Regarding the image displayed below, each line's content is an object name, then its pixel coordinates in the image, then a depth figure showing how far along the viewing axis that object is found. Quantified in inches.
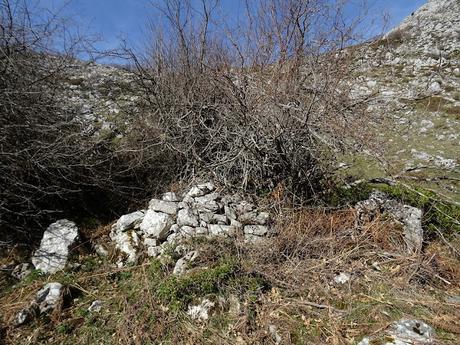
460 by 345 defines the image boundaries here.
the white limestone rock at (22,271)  121.9
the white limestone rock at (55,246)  124.8
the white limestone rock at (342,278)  120.7
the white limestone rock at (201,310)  104.0
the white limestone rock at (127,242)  131.7
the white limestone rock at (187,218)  139.1
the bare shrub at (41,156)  135.9
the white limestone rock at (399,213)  143.6
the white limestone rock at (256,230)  140.0
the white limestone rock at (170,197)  153.6
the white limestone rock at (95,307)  108.0
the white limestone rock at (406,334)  91.4
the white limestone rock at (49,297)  106.5
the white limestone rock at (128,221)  143.9
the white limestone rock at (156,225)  136.9
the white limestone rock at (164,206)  144.7
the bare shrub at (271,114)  148.3
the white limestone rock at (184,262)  119.6
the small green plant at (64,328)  99.8
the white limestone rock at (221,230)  136.9
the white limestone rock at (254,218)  144.2
